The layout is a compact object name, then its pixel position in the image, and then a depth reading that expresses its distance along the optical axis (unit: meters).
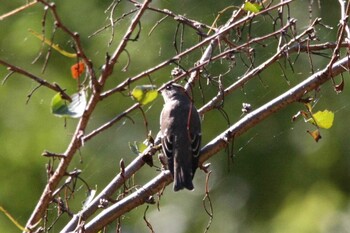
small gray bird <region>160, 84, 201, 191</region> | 7.91
